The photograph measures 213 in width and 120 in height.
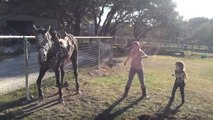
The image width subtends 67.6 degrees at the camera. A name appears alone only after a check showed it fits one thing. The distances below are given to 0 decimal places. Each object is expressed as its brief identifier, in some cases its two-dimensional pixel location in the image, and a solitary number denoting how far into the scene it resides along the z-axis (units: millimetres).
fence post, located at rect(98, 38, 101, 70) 7036
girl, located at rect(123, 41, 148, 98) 4354
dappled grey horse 3392
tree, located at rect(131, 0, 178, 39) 16644
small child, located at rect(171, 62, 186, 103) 4146
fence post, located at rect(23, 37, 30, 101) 3734
